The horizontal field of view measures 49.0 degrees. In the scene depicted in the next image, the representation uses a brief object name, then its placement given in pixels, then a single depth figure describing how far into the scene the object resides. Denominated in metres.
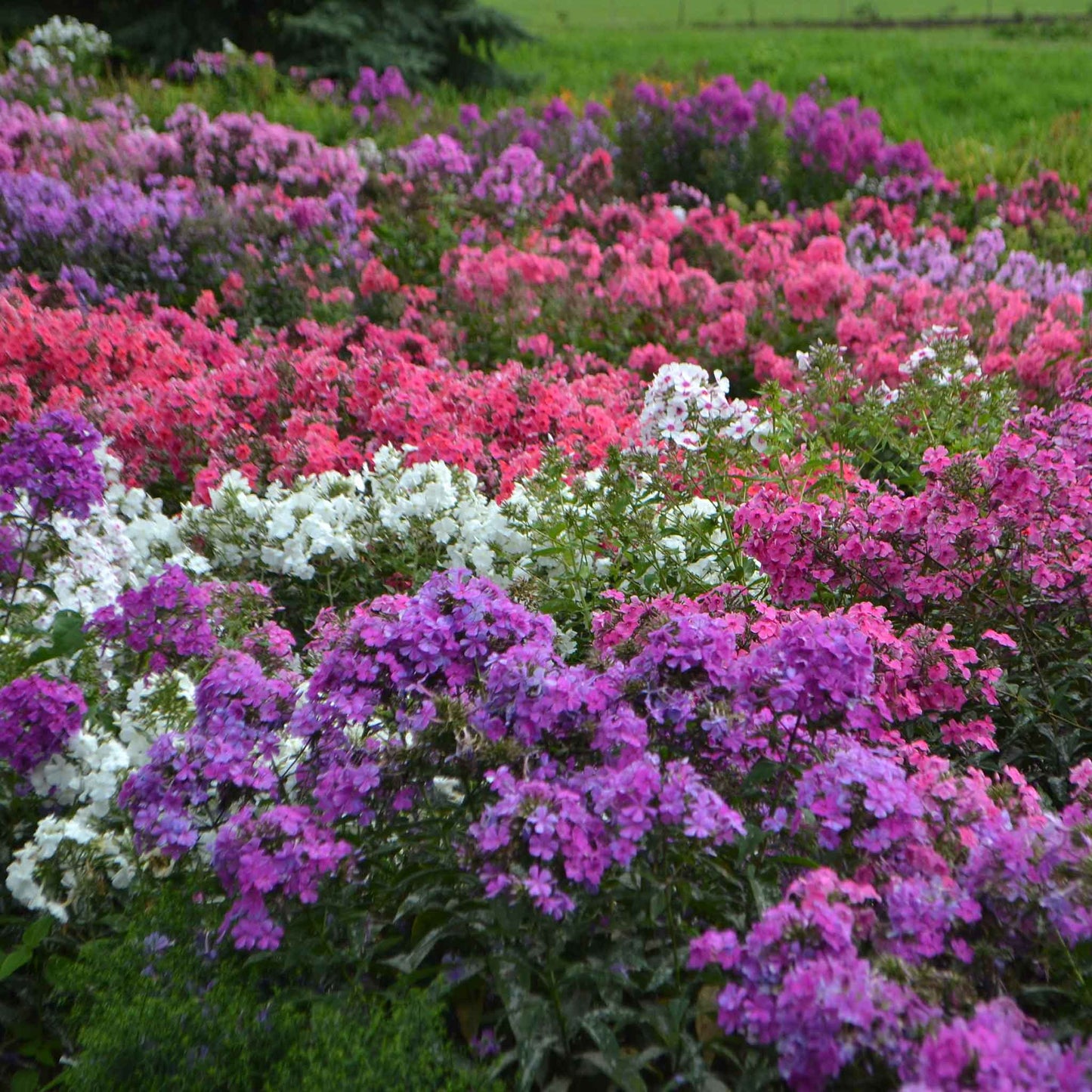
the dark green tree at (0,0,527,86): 12.88
